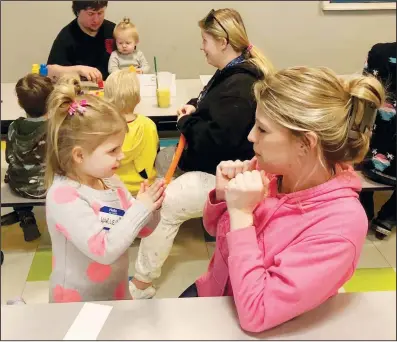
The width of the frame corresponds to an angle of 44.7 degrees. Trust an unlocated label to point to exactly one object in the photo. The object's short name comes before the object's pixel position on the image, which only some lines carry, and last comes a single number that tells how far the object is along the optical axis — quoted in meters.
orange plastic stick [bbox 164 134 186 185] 2.17
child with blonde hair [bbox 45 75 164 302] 1.20
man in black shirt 3.05
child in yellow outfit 2.30
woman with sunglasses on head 2.03
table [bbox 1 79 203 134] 2.58
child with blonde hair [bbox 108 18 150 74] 3.13
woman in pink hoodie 0.97
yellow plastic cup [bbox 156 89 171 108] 2.64
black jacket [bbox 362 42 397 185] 2.40
